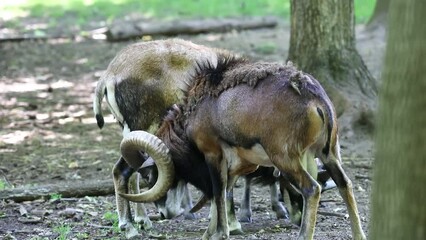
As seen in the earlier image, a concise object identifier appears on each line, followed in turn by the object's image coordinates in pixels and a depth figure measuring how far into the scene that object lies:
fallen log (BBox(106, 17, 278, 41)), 41.59
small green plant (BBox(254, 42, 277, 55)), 37.28
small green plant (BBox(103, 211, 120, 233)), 18.22
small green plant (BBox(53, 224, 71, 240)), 16.75
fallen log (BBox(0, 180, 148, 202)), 19.97
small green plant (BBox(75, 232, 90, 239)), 17.20
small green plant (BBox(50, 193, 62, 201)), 20.01
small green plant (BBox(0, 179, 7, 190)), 20.74
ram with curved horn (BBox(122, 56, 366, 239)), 14.79
